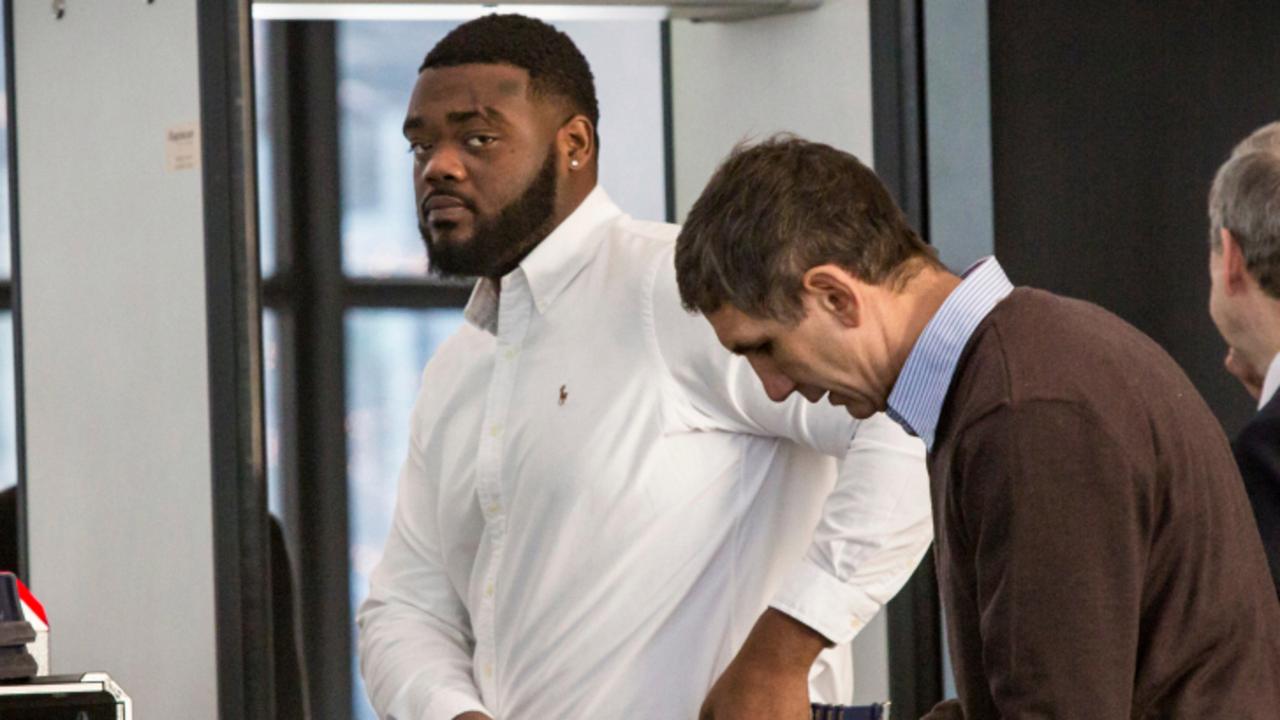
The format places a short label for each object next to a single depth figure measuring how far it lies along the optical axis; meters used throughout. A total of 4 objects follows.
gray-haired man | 6.02
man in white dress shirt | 5.95
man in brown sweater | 5.29
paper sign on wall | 6.40
